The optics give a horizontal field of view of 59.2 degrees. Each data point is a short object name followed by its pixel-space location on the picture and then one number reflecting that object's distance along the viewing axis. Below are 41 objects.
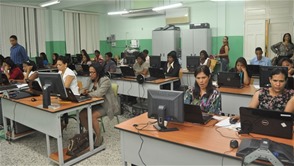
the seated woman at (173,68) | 5.80
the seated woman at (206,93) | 2.85
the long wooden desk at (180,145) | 1.92
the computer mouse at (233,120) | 2.47
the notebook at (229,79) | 4.21
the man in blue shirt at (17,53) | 6.90
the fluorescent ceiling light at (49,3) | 7.87
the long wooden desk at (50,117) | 3.14
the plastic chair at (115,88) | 4.26
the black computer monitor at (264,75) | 3.71
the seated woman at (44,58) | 9.10
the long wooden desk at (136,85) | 5.17
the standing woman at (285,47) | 6.86
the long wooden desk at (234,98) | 3.81
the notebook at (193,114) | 2.37
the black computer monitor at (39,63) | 8.70
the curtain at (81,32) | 10.45
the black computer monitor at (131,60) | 7.62
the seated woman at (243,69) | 4.57
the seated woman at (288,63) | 4.24
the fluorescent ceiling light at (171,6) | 7.46
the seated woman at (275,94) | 2.62
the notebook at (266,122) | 1.93
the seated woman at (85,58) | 8.73
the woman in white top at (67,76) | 3.72
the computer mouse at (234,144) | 1.89
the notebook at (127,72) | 5.84
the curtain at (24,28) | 8.72
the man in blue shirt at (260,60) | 6.19
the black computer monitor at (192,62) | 6.72
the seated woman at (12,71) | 5.48
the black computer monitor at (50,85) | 3.15
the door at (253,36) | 7.93
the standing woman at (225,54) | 8.27
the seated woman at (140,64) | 6.56
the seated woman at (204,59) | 7.02
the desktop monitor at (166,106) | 2.29
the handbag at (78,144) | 3.35
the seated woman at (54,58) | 9.38
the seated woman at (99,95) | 3.68
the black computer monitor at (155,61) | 6.73
